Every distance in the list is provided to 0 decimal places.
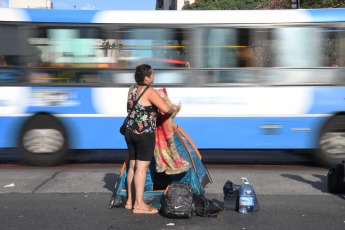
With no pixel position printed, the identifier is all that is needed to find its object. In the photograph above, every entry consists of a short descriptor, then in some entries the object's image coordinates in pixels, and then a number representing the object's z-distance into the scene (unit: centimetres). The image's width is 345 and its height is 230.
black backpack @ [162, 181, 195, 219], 571
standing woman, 577
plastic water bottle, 595
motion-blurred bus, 923
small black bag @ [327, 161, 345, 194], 681
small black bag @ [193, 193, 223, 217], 586
